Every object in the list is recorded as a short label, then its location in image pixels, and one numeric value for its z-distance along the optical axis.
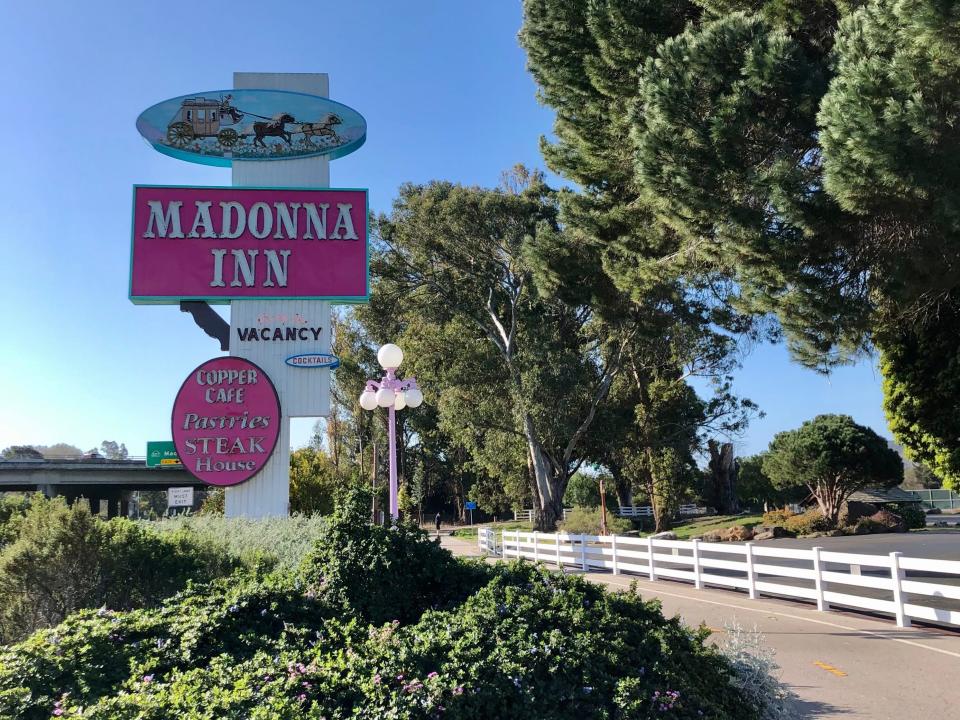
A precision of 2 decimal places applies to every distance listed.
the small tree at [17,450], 91.59
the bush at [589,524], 33.97
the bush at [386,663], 4.41
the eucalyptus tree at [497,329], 31.73
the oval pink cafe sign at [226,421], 20.14
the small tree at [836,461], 31.33
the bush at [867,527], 30.03
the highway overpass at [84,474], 38.19
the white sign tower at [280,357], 20.36
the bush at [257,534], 10.67
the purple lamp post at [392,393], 12.62
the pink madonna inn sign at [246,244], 20.62
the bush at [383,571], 6.29
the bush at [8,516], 11.02
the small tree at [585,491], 64.50
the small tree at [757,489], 55.10
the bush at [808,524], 29.55
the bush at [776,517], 31.64
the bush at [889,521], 30.53
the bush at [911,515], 31.89
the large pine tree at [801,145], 9.23
